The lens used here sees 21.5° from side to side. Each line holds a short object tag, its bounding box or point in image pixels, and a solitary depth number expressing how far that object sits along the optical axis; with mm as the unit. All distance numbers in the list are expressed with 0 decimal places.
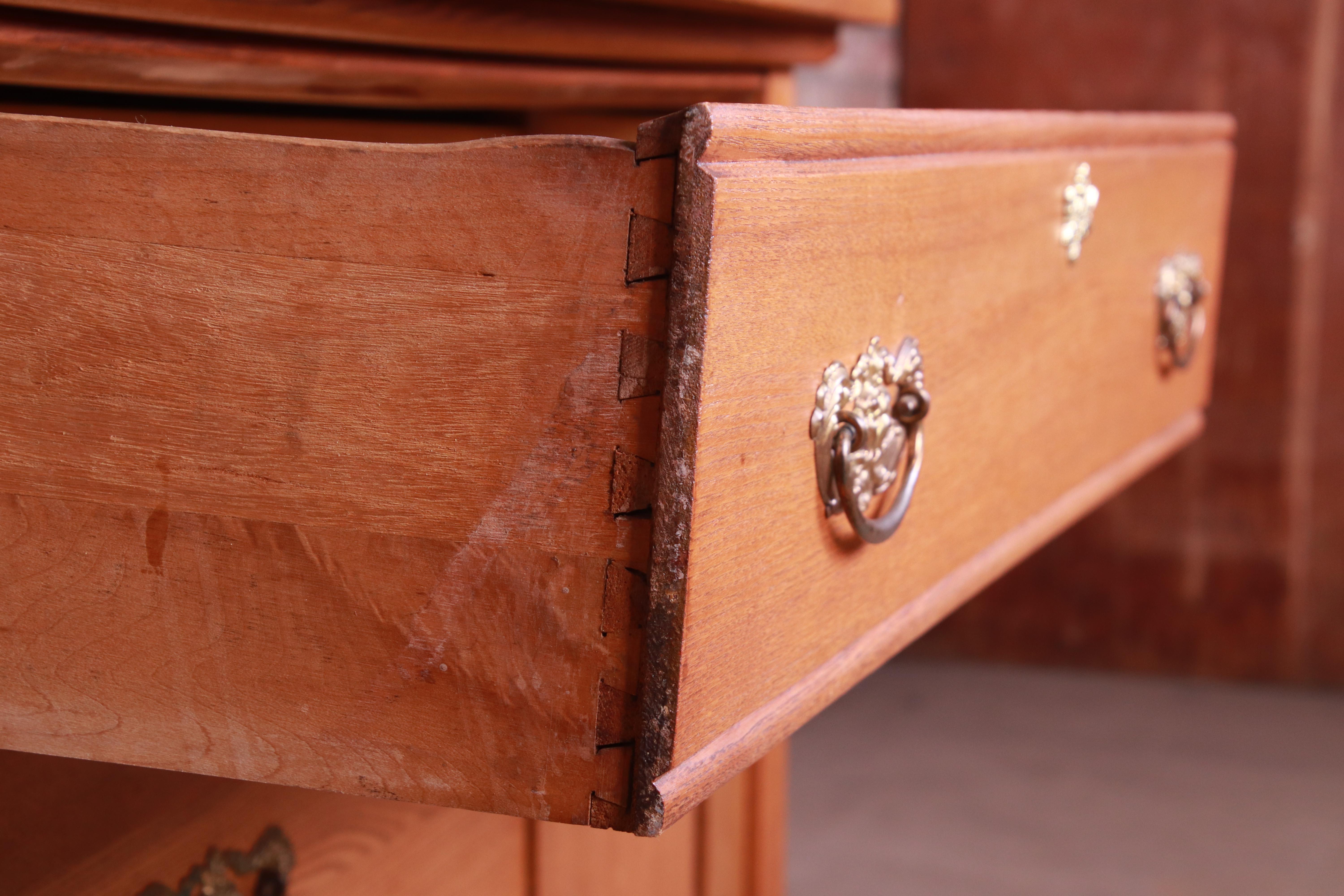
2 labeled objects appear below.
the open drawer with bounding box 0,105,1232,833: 1203
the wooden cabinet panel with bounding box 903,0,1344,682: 4163
